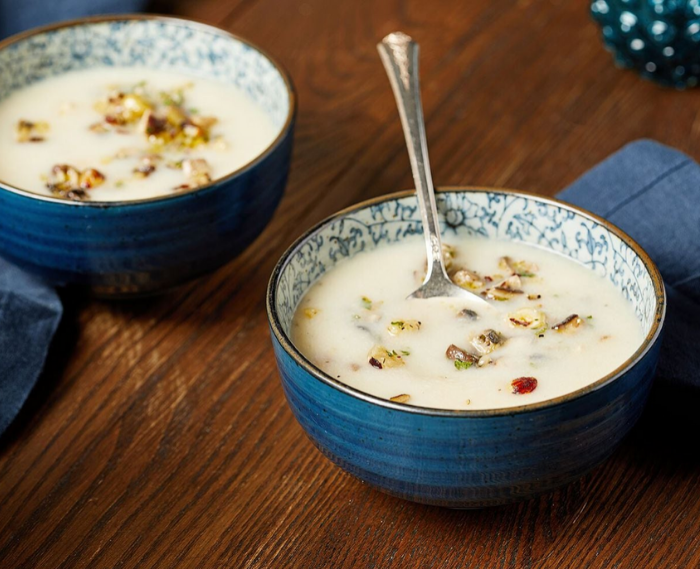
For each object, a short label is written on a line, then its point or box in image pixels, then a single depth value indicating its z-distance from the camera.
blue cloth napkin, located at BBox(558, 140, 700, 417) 0.80
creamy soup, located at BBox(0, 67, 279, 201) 0.85
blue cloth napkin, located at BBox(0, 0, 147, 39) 1.08
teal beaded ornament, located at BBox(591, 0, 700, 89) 0.98
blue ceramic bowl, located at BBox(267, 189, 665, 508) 0.66
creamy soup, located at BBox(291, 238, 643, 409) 0.71
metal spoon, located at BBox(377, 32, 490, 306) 0.77
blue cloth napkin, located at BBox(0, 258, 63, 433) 0.79
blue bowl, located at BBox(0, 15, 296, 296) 0.79
